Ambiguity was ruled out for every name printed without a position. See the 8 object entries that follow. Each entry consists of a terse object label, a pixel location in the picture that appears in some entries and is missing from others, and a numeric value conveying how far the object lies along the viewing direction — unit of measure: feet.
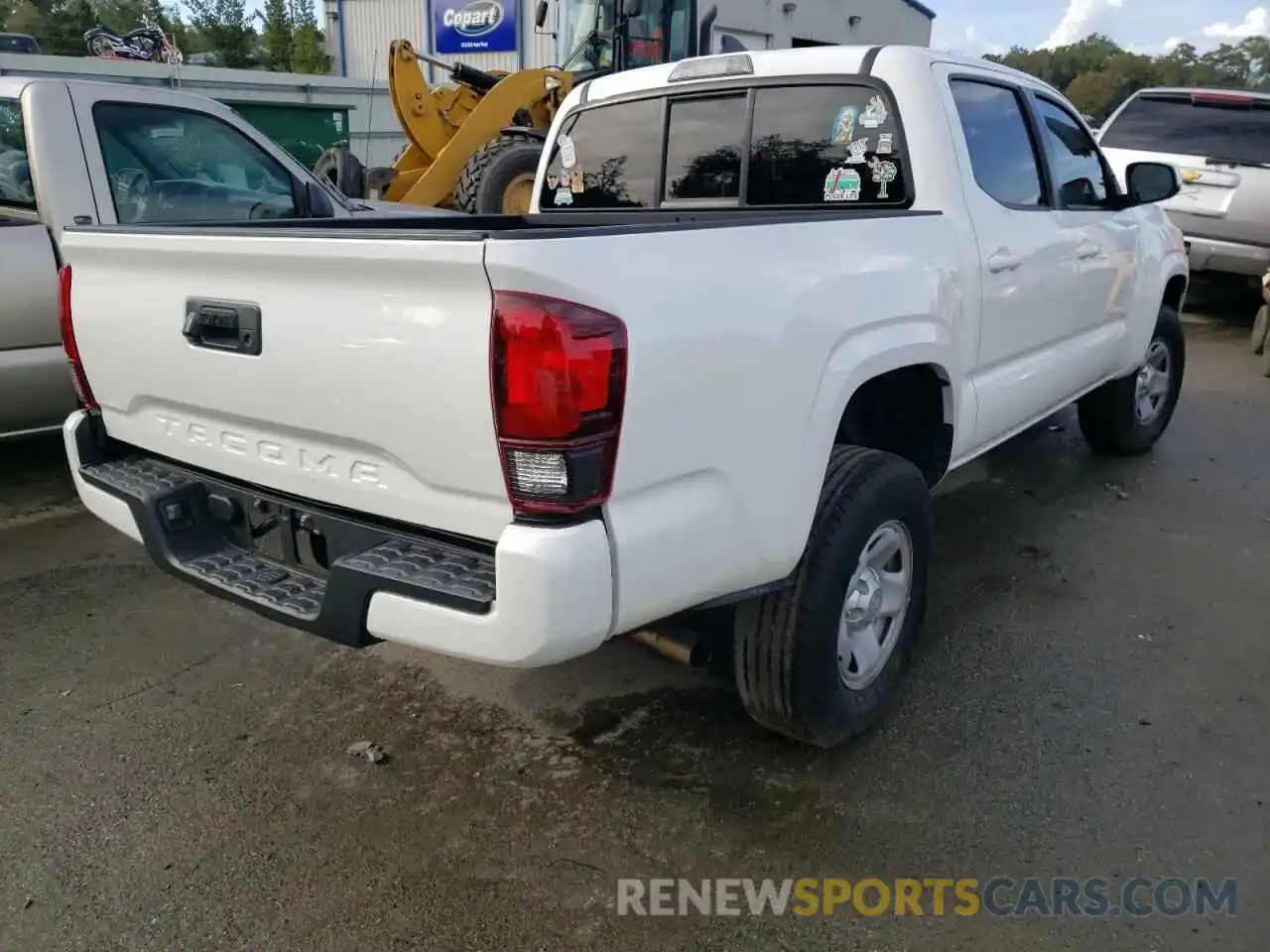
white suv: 28.48
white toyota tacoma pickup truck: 6.82
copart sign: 86.38
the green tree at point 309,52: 98.02
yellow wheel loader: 29.99
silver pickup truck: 15.24
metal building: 64.28
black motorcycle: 60.03
